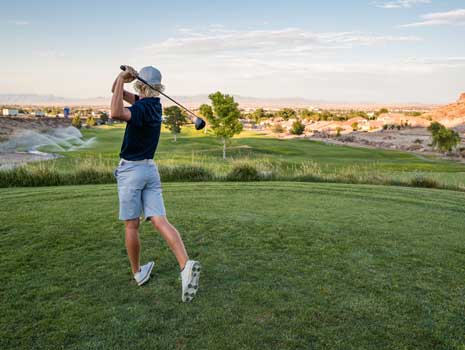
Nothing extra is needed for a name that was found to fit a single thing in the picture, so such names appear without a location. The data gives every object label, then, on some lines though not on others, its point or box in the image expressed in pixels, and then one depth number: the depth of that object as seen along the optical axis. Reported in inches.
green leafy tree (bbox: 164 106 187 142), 2701.8
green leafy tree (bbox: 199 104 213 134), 1872.3
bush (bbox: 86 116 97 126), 4241.6
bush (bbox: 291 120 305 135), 3934.5
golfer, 168.2
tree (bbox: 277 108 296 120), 6274.1
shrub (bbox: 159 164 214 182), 616.7
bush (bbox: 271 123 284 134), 4033.2
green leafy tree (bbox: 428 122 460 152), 2266.2
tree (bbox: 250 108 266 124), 6274.6
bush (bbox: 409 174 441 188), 614.2
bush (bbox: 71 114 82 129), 3632.9
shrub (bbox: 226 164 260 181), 620.7
